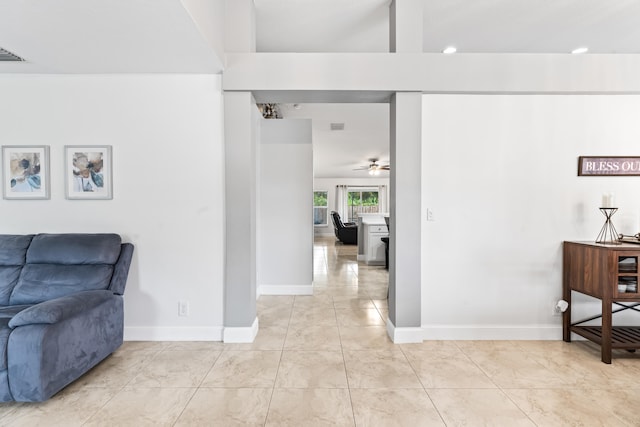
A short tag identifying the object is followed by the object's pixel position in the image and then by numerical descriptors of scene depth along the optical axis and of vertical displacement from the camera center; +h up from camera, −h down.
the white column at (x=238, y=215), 2.77 -0.06
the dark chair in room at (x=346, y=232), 9.40 -0.71
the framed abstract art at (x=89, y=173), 2.79 +0.32
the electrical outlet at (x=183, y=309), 2.82 -0.92
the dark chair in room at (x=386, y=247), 6.21 -0.77
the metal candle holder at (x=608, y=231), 2.68 -0.20
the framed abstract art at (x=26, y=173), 2.77 +0.32
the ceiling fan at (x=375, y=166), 8.69 +1.23
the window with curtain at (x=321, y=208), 12.38 +0.04
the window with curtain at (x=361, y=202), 12.37 +0.28
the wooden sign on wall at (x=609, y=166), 2.81 +0.39
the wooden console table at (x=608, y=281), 2.39 -0.58
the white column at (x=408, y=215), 2.77 -0.05
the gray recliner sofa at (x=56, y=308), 1.81 -0.68
